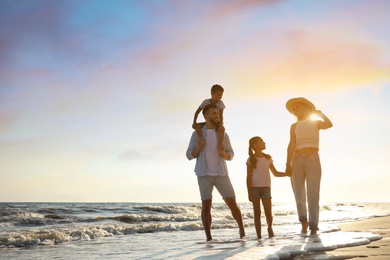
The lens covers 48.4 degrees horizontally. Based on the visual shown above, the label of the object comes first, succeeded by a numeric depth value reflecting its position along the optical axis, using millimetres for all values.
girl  6770
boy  6516
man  6523
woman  6422
